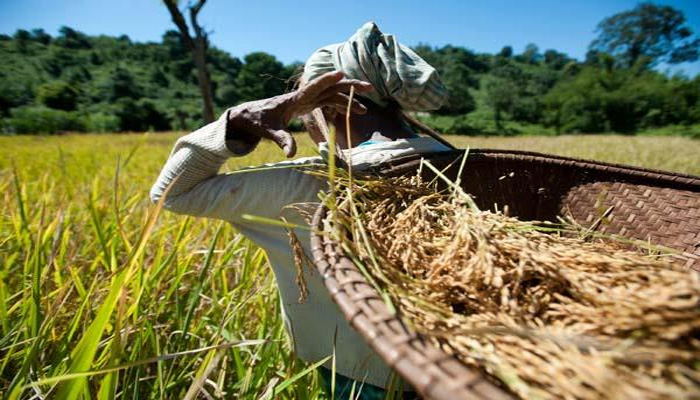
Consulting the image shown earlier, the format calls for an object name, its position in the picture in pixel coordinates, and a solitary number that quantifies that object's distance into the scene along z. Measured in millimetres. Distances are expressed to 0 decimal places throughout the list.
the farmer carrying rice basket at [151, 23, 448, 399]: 740
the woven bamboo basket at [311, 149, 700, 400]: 422
